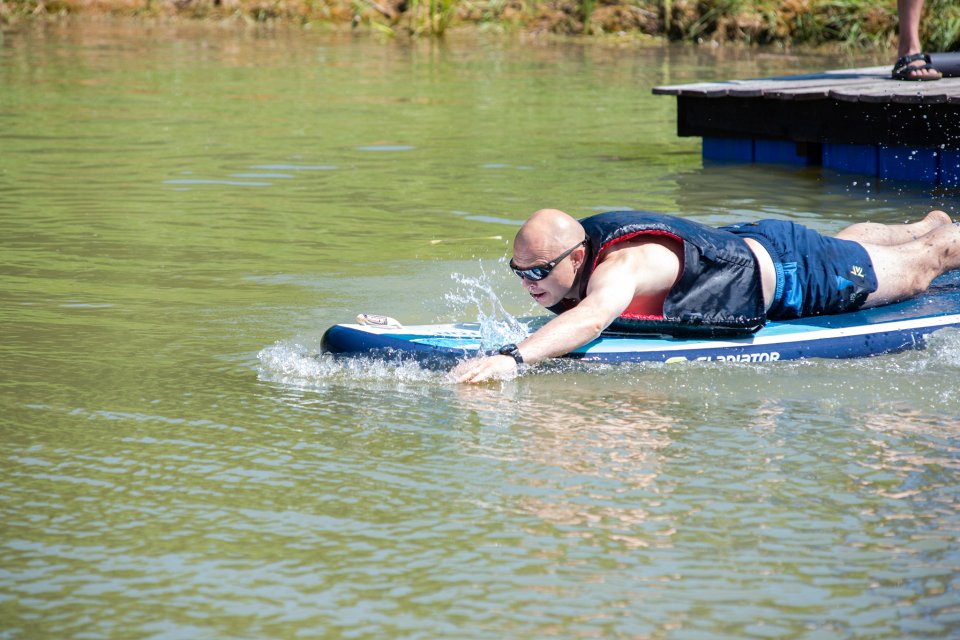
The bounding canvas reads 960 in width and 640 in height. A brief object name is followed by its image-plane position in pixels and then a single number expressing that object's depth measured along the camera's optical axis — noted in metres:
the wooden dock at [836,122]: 18.28
